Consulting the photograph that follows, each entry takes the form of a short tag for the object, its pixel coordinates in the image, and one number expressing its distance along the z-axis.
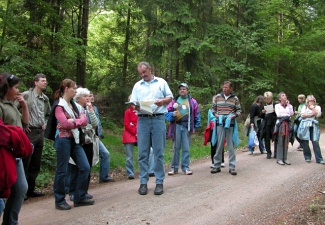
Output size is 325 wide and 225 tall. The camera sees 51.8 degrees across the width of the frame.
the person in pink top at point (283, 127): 9.00
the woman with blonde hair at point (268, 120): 10.16
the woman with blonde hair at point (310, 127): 9.09
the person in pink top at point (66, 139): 5.00
